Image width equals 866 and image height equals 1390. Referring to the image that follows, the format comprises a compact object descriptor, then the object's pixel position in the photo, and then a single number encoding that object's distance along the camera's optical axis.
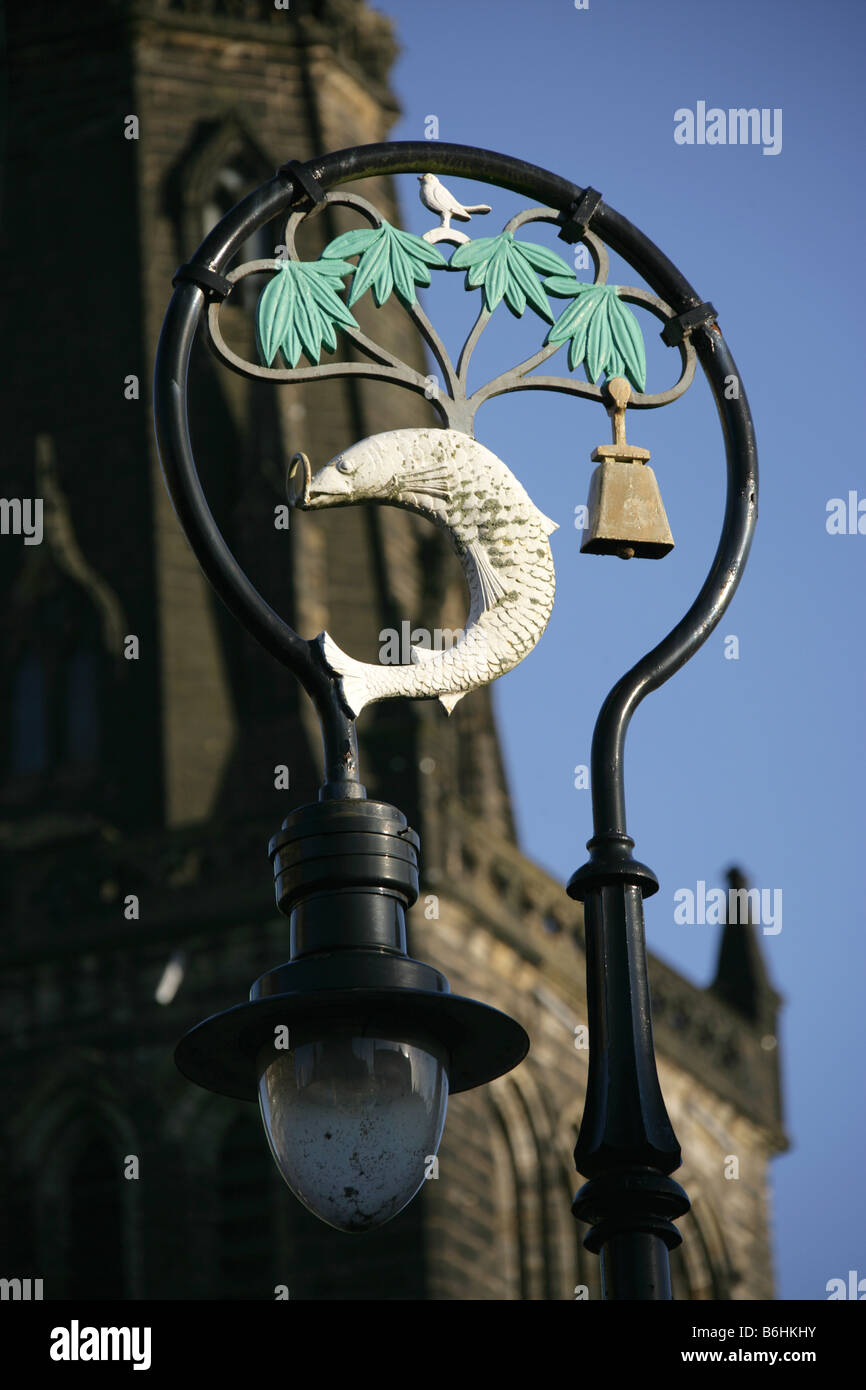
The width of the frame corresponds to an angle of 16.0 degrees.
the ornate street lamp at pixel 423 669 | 6.86
